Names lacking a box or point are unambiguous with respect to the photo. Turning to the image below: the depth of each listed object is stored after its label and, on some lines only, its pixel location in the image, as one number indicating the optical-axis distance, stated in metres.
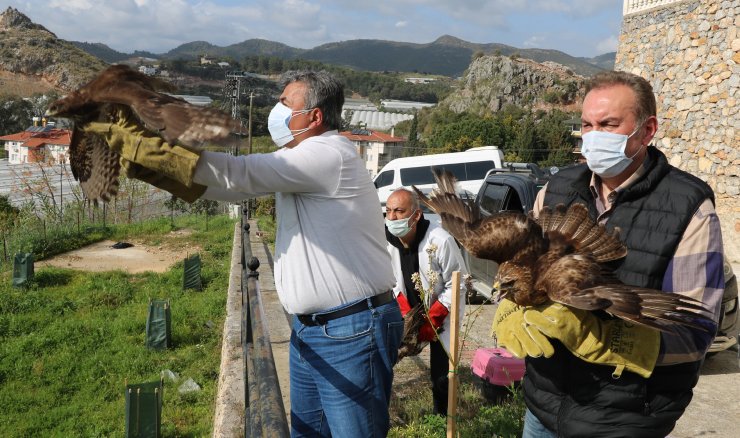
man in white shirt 2.02
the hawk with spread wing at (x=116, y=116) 1.40
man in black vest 1.64
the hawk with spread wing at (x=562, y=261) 1.46
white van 16.52
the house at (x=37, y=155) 20.00
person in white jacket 3.52
